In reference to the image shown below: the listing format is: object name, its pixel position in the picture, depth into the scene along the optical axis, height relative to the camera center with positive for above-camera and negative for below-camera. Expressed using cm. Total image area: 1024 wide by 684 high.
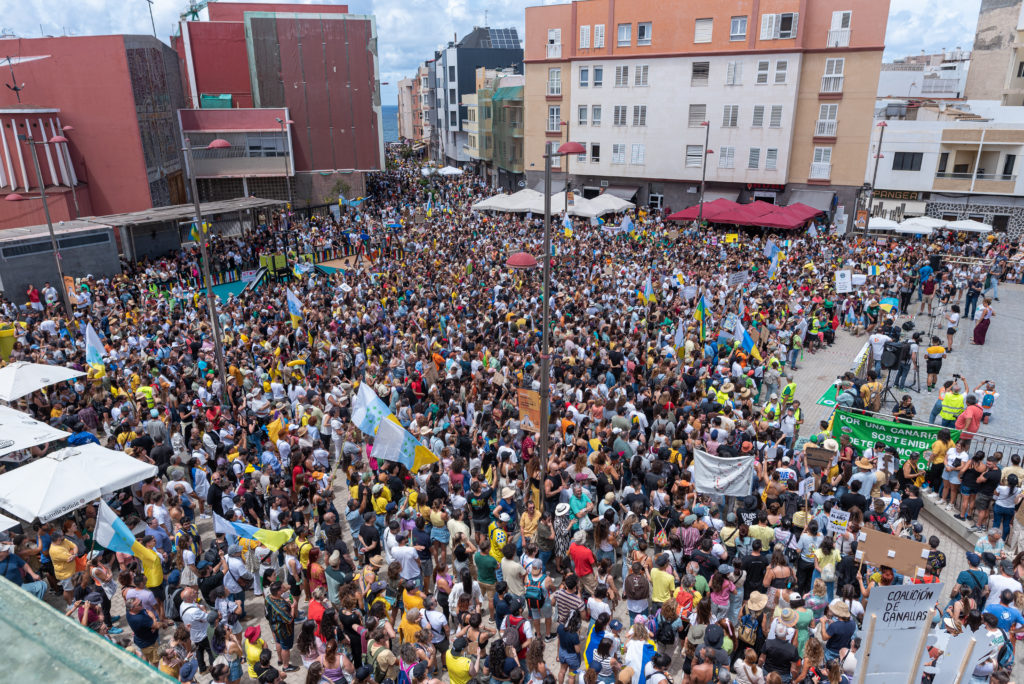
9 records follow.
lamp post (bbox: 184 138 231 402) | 1358 -394
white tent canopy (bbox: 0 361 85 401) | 1366 -511
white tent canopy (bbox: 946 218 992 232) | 3216 -486
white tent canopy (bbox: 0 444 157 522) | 953 -509
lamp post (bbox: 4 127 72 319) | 2267 -492
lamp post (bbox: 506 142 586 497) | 1078 -362
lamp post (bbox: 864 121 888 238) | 3716 -151
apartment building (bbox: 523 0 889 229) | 3944 +188
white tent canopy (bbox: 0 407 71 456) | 1149 -521
